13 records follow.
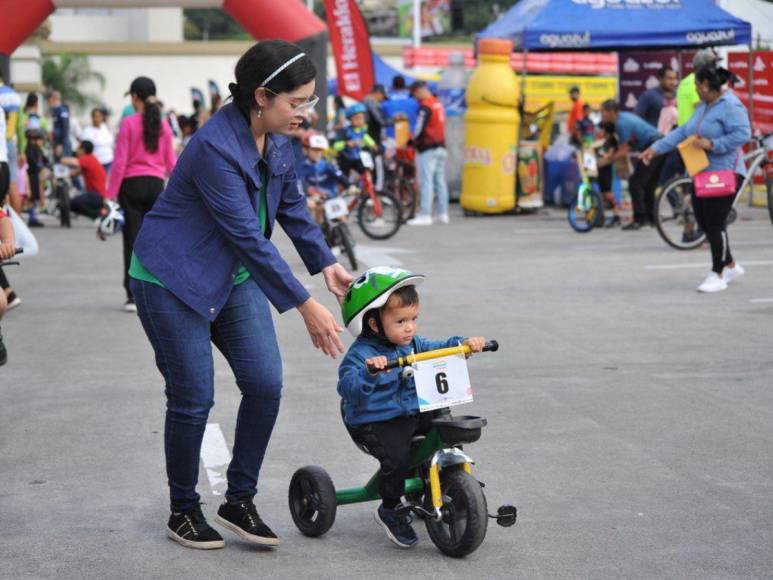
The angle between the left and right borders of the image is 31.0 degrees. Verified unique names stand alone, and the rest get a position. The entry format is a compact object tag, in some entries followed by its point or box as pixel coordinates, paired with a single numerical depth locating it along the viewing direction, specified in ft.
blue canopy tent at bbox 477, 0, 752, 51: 66.23
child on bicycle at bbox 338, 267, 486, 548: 15.99
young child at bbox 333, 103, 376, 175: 55.93
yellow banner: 90.07
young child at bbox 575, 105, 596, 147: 68.23
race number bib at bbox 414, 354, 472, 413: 15.72
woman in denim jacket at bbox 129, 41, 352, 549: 15.26
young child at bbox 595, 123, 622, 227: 59.31
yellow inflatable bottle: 68.74
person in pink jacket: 36.37
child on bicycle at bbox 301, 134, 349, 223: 50.21
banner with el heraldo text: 83.56
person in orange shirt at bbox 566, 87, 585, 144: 81.22
